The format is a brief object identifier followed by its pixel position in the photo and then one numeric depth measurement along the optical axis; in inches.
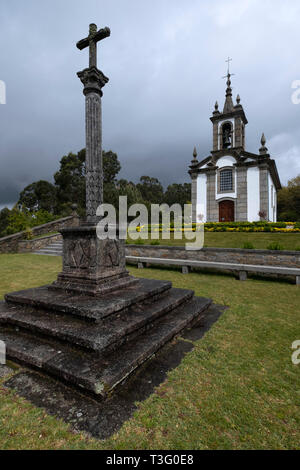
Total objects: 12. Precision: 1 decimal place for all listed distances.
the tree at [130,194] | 1116.5
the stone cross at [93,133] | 169.0
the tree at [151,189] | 2086.6
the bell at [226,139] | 879.6
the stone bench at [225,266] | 259.3
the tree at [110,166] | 1471.5
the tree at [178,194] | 2034.9
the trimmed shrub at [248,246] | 330.6
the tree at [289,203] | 1215.6
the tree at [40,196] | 1454.2
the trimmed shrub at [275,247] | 307.7
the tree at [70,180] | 1363.4
